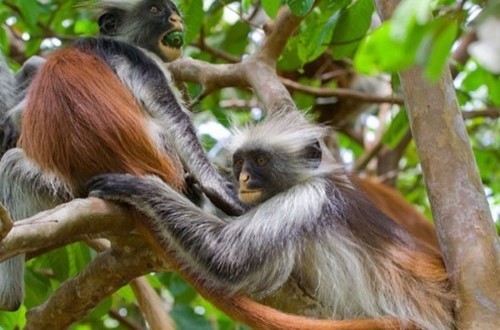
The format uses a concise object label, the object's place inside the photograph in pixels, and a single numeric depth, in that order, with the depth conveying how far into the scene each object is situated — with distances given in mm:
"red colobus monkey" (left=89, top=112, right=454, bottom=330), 7277
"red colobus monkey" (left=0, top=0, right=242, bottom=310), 7895
